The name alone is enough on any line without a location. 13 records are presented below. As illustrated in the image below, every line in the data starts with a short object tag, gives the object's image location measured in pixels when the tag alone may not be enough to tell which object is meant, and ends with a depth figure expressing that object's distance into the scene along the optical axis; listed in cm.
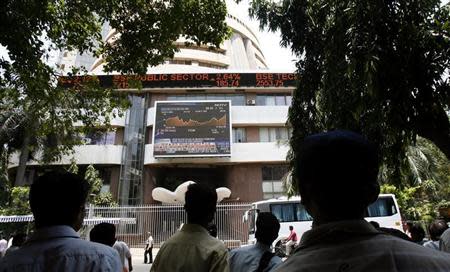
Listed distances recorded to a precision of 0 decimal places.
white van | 1730
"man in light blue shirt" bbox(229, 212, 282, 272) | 298
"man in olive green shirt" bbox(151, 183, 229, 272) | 245
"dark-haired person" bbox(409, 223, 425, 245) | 564
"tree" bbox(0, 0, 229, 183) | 668
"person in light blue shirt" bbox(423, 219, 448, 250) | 494
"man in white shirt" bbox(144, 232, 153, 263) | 1690
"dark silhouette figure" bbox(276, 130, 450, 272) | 103
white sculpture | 2209
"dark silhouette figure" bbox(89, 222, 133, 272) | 388
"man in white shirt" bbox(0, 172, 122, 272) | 169
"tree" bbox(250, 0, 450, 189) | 591
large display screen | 2620
